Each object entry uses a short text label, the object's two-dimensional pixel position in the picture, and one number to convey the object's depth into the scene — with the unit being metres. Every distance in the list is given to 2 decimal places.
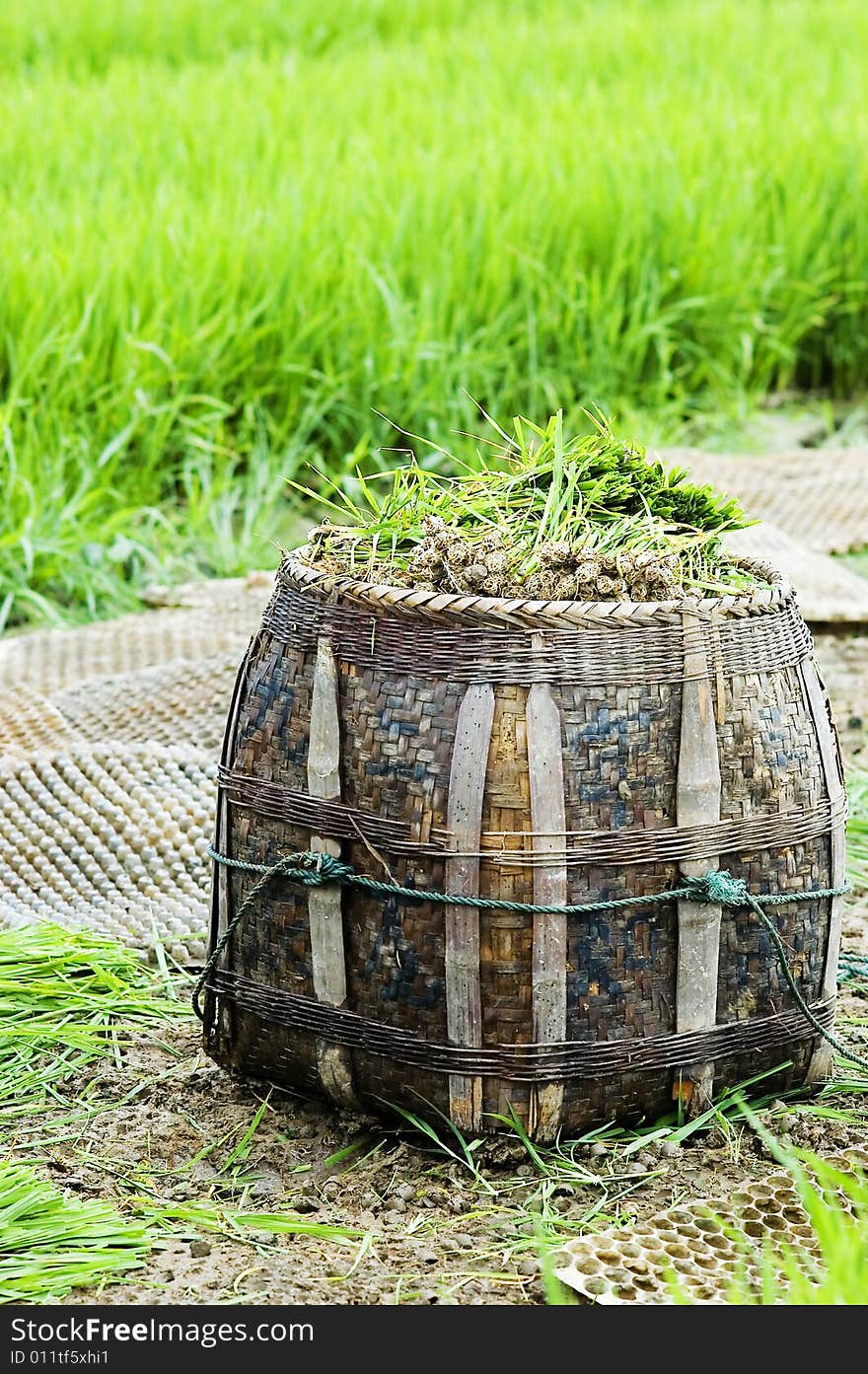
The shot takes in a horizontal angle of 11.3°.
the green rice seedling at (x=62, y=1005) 4.20
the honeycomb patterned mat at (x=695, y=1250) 3.76
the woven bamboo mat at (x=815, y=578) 5.65
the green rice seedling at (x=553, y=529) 3.99
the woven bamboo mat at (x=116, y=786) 4.56
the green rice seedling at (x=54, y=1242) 3.78
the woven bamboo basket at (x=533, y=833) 3.92
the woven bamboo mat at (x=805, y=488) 6.50
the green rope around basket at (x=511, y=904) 3.92
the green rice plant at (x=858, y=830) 4.65
